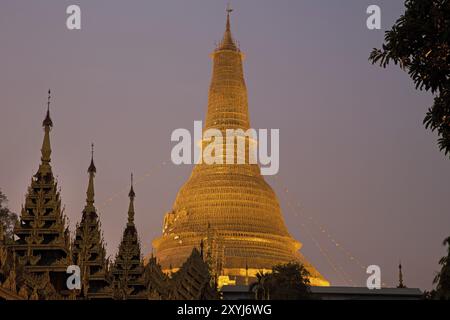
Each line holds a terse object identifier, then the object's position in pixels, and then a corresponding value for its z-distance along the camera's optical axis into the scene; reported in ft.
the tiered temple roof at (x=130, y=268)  132.26
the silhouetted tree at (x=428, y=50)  51.98
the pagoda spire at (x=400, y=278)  239.75
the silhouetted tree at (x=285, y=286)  164.67
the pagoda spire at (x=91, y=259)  115.85
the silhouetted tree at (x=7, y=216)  154.37
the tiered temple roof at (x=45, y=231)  107.24
